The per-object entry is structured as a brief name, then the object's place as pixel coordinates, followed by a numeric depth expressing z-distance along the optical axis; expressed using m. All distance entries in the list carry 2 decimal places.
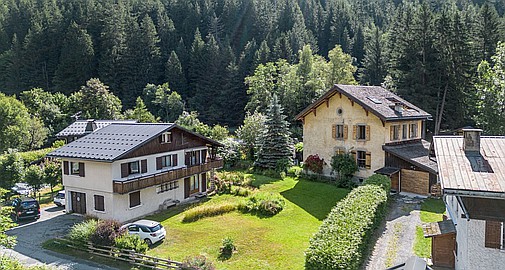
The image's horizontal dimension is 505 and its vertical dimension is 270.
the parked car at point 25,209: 28.67
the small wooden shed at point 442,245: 17.45
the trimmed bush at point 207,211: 27.56
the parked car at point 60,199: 32.88
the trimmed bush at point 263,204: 27.83
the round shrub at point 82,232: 23.02
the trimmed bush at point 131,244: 21.73
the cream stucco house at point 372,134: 32.22
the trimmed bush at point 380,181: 26.84
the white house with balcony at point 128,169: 27.33
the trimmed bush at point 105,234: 22.36
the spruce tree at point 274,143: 41.53
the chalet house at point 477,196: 13.15
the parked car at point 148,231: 23.16
